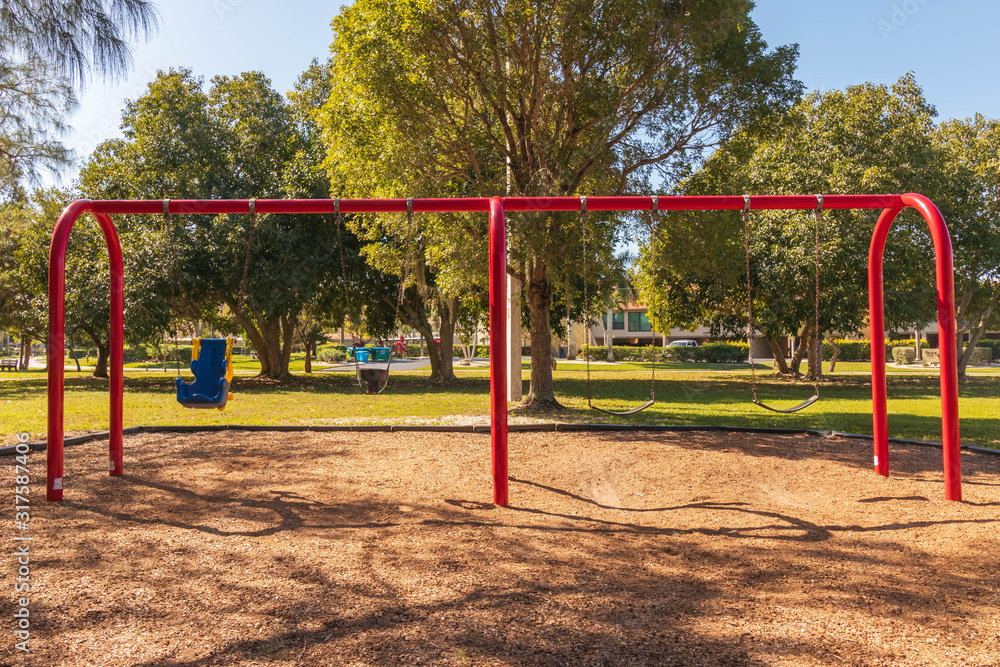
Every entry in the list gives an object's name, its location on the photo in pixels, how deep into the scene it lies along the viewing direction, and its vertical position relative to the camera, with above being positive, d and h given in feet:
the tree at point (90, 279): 60.85 +7.69
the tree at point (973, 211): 63.10 +13.07
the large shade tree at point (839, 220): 56.44 +11.43
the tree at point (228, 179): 58.95 +17.24
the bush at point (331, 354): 142.82 -1.44
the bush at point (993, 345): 145.69 -2.08
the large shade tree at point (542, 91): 30.55 +13.45
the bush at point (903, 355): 125.39 -3.52
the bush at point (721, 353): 127.03 -2.49
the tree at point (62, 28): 22.68 +12.00
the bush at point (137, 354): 130.60 -0.67
